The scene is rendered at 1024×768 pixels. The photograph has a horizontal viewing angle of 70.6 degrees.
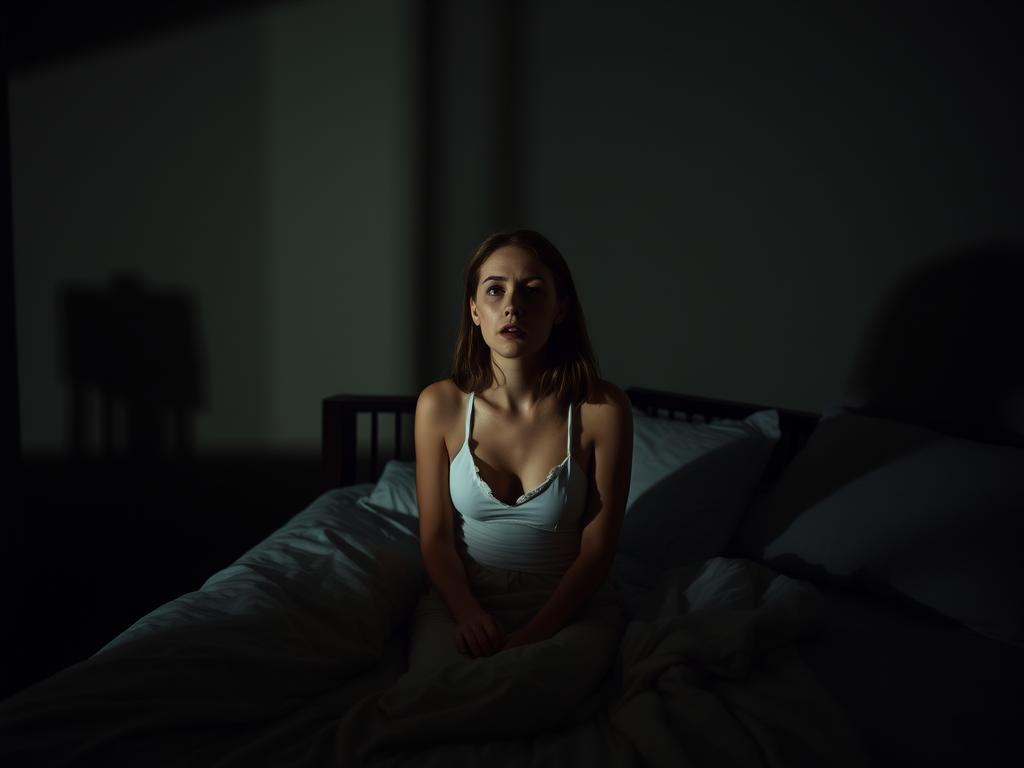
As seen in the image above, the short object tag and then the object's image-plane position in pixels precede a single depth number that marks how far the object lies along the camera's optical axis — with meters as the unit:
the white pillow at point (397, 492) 1.48
